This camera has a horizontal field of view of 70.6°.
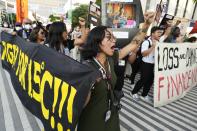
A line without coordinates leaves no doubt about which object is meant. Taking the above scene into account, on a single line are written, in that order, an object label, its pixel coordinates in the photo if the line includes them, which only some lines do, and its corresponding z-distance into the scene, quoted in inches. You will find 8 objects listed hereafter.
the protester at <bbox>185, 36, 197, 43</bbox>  158.8
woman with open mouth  41.1
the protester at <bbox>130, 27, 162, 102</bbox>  106.1
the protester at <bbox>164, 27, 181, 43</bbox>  123.6
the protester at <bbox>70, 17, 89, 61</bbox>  82.0
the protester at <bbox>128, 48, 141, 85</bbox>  133.9
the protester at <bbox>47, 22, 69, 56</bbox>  70.0
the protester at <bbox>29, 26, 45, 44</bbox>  92.6
